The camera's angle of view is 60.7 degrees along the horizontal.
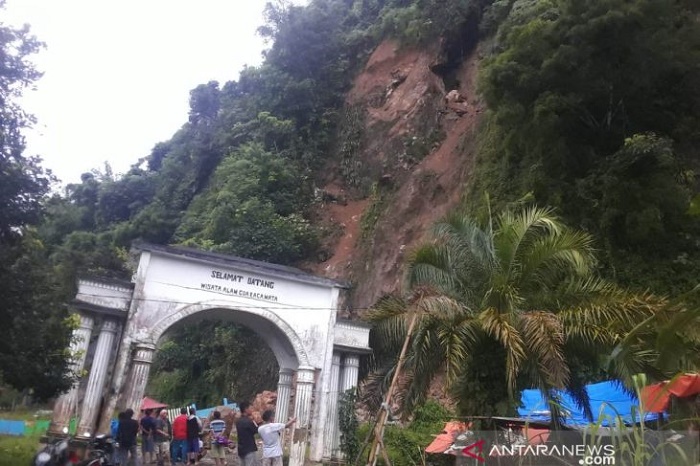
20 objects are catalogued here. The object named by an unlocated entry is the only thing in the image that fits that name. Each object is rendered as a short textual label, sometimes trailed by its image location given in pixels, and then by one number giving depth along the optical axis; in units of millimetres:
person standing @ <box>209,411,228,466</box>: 12442
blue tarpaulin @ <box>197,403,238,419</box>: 23559
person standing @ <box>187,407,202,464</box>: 12172
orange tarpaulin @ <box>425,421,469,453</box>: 10562
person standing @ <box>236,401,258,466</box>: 9227
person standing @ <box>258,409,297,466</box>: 9047
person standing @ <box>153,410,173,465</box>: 12141
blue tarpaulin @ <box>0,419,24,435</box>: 17922
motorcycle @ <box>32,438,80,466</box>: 8492
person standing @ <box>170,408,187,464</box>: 12080
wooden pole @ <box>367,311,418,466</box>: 7836
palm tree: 8414
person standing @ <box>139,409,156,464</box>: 11828
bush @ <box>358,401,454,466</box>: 13123
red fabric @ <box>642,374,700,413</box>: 7573
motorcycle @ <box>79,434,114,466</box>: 9328
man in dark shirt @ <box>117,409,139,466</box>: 10242
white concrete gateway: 12172
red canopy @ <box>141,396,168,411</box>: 22322
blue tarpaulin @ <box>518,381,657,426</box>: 10344
